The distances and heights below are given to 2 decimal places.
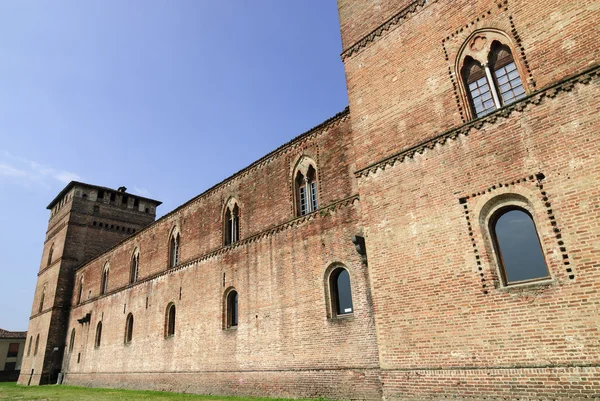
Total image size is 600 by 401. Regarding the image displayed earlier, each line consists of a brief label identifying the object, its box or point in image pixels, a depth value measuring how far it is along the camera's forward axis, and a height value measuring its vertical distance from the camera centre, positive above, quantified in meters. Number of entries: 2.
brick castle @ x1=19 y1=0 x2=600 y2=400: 7.17 +2.79
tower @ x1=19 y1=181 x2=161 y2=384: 29.05 +9.67
